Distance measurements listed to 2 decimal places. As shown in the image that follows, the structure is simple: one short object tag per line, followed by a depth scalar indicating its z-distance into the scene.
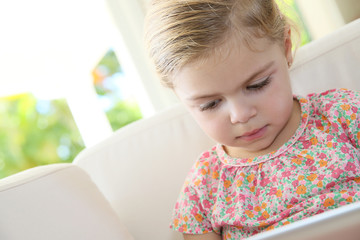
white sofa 0.67
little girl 0.66
